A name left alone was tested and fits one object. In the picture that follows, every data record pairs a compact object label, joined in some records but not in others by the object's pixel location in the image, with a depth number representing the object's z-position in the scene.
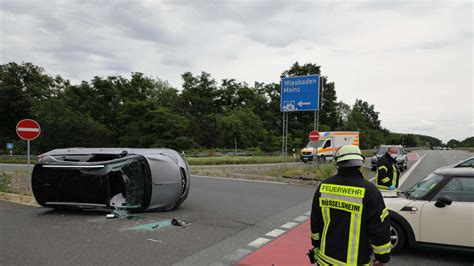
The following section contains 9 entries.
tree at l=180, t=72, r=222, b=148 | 54.53
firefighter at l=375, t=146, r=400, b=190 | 6.81
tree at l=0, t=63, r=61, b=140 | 59.28
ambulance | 30.19
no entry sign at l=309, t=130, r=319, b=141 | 18.02
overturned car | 7.75
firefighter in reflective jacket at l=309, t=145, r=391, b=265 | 2.54
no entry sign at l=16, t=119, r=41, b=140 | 10.26
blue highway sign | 20.11
